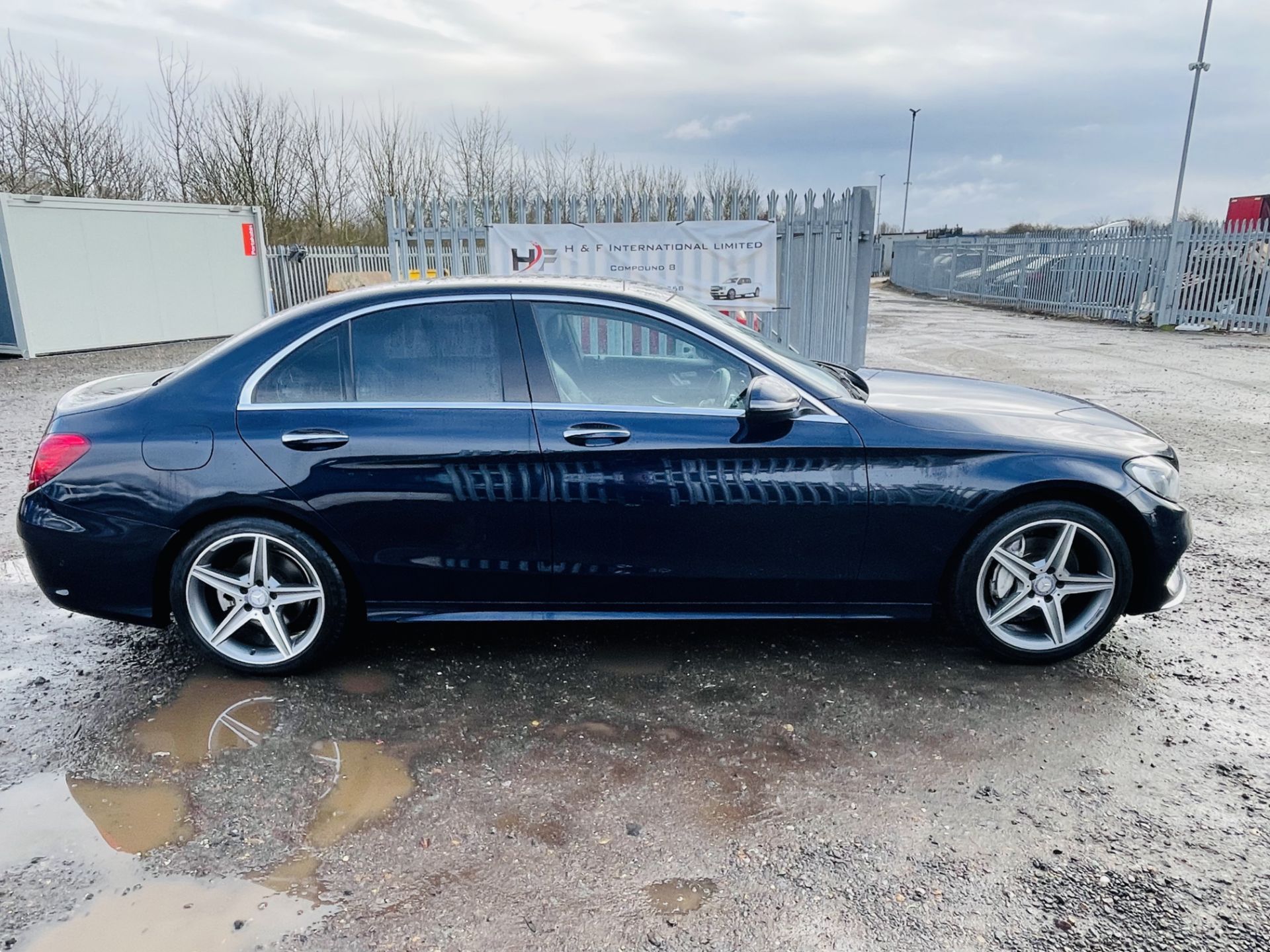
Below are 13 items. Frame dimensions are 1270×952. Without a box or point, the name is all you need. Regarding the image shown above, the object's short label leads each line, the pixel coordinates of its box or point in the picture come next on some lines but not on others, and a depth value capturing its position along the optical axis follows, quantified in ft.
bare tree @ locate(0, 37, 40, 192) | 74.74
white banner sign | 33.14
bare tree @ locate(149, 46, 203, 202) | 87.20
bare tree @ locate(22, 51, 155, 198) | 77.71
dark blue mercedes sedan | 11.71
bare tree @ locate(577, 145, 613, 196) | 95.87
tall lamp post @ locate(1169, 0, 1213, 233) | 68.69
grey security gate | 33.60
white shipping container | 51.65
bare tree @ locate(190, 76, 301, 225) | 88.38
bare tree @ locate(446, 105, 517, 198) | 96.99
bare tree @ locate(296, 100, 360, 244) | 92.68
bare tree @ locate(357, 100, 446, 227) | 96.58
